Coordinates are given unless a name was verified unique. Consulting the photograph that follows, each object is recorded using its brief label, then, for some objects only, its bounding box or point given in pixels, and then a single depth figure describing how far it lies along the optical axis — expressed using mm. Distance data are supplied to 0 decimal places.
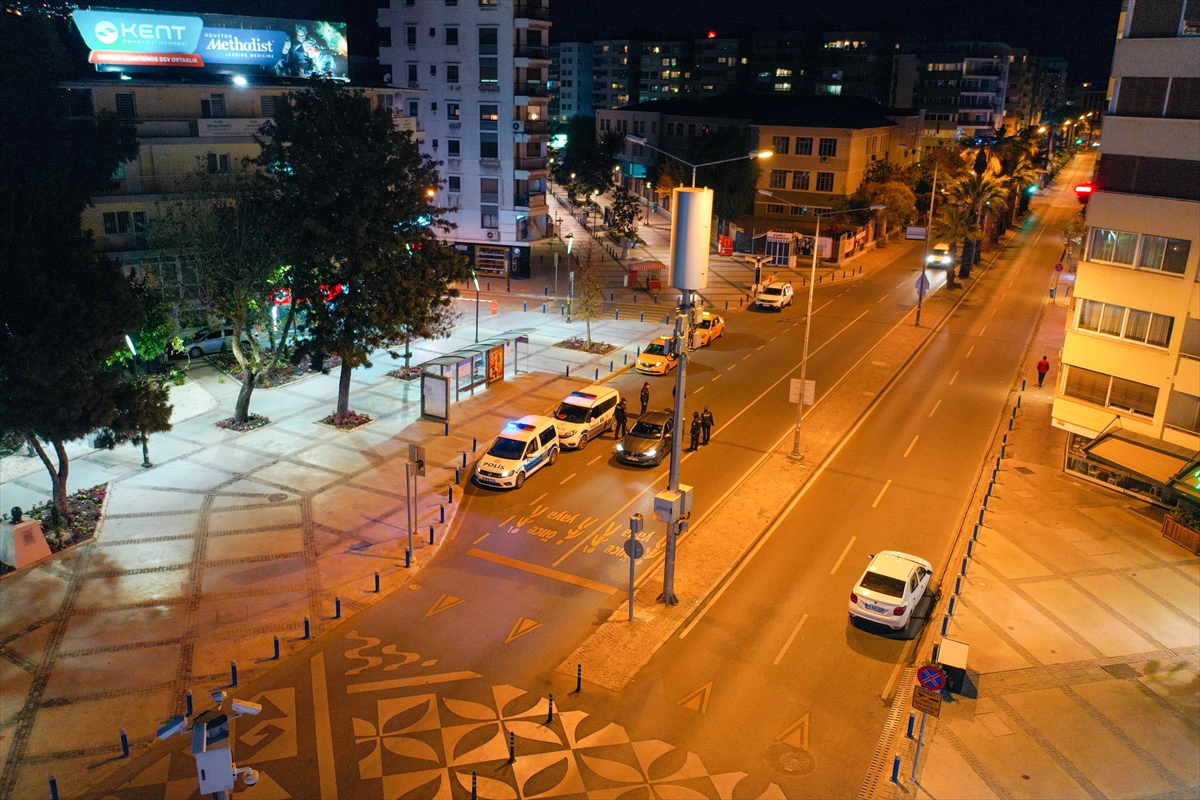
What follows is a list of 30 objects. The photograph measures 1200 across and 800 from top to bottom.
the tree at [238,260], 32812
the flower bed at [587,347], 46469
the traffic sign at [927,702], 15836
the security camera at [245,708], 12627
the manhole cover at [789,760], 16906
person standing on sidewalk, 41969
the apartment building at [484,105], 61625
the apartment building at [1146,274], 28469
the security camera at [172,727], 12325
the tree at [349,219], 32094
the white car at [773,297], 57469
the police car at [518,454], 29250
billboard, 41594
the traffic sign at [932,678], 15859
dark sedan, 31703
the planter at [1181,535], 26547
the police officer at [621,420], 34719
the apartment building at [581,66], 196750
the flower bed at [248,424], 34062
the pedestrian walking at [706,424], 33969
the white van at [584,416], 33125
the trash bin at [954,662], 18906
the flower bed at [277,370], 39688
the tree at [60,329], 22688
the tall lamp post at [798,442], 32375
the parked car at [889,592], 21172
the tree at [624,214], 73750
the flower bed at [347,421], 34531
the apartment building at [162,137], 40062
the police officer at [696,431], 33656
